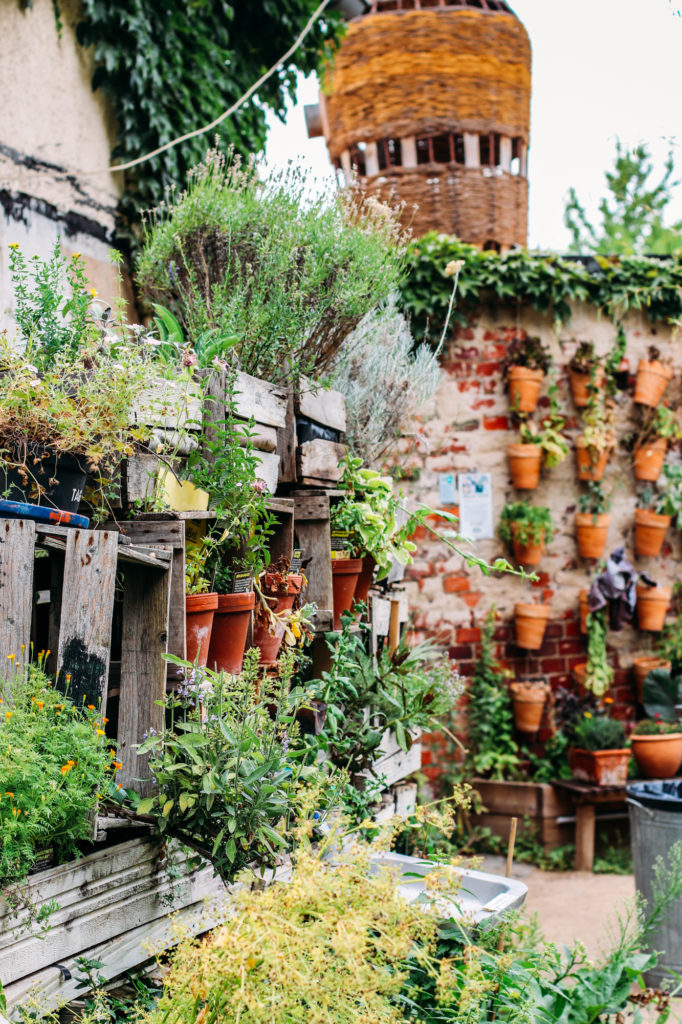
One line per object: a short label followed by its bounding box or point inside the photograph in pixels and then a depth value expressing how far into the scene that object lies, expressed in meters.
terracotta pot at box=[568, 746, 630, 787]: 5.51
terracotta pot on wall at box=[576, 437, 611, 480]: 5.93
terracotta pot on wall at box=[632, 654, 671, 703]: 5.93
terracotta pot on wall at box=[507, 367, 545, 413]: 5.89
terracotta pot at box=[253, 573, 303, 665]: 2.19
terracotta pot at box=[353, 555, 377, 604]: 2.78
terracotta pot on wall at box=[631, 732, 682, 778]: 5.50
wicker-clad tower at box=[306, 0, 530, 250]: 6.13
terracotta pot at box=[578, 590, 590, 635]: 5.95
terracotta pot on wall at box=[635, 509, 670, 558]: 5.98
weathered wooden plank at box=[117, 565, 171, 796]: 1.77
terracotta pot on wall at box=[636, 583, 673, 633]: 5.94
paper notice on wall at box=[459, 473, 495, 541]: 5.91
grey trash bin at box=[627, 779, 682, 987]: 3.81
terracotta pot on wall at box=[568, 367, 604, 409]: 5.97
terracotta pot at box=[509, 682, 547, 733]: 5.67
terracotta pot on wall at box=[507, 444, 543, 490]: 5.82
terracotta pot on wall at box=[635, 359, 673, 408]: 6.01
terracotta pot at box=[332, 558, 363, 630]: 2.58
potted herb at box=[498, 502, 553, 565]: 5.77
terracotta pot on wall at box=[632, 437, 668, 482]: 6.02
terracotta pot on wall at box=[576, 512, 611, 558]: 5.91
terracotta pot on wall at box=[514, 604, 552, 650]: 5.80
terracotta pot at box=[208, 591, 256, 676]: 2.01
